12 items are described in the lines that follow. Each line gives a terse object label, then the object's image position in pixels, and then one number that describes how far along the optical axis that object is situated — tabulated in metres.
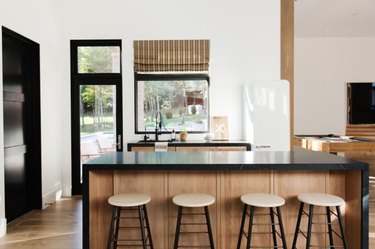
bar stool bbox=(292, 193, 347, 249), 2.21
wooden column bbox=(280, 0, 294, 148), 4.93
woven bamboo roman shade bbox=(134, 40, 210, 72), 4.88
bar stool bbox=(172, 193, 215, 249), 2.23
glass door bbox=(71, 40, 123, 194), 4.98
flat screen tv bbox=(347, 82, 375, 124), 7.21
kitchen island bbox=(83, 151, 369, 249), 2.51
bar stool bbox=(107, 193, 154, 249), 2.23
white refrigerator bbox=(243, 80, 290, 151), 4.31
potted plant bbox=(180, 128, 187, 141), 4.84
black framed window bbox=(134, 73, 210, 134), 5.02
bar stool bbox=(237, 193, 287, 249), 2.22
